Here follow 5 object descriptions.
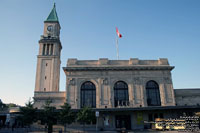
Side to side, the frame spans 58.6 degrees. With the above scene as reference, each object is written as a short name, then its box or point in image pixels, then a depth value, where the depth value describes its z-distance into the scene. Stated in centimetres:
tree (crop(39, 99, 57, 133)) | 3117
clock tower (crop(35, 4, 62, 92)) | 4531
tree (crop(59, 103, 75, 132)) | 3139
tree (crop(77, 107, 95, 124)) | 3106
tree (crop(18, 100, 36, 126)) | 3161
